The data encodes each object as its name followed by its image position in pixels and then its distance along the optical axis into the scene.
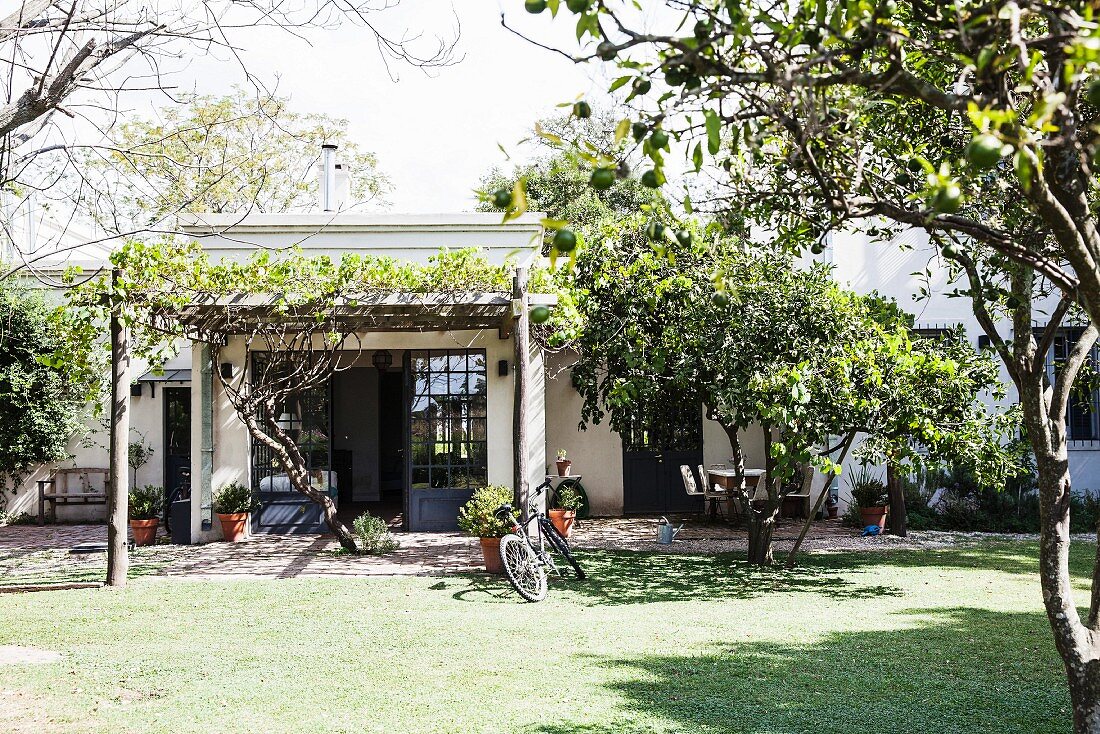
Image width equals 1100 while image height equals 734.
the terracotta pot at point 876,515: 11.38
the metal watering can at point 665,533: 10.55
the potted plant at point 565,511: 10.65
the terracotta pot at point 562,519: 10.66
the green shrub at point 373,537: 9.72
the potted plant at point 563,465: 12.52
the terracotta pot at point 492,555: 8.40
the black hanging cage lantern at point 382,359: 11.66
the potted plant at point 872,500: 11.40
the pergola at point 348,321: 7.87
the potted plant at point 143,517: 10.34
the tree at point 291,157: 19.14
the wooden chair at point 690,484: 11.88
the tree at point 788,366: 7.34
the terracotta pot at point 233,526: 10.67
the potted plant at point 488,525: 8.38
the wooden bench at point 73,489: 12.68
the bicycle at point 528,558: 7.25
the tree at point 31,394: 12.04
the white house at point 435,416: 10.88
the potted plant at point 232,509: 10.68
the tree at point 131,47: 3.67
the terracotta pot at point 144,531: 10.36
